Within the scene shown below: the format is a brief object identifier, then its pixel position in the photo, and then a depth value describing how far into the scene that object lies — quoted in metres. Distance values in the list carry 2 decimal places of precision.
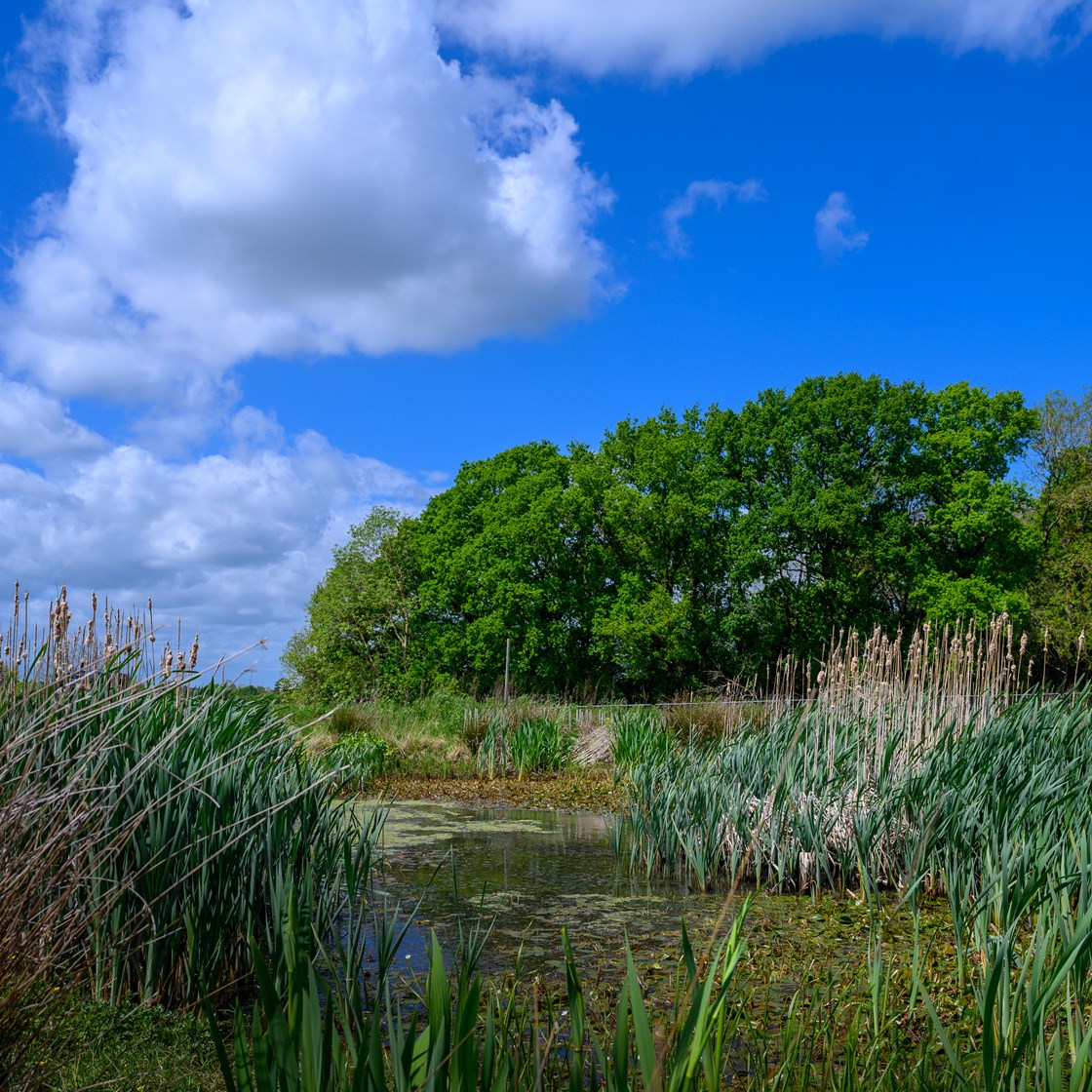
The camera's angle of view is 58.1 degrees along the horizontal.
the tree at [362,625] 29.47
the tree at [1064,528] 25.84
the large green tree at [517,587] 28.73
